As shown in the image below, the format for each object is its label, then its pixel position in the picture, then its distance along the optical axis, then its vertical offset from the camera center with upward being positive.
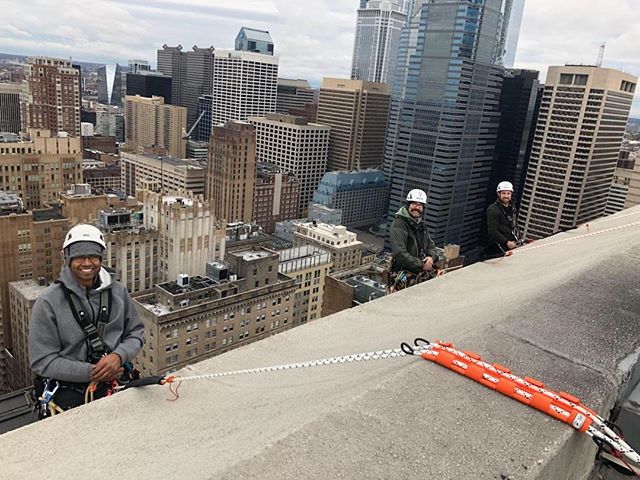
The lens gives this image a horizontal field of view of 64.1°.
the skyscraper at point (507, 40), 79.67 +15.34
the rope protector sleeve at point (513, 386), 2.32 -1.21
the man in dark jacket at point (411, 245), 7.00 -1.75
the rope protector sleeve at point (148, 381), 2.74 -1.50
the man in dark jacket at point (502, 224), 7.94 -1.47
